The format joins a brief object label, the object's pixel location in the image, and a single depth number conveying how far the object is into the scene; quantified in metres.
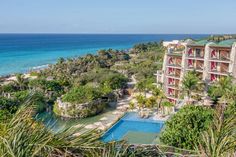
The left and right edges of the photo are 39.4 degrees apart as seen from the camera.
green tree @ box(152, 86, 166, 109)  35.03
